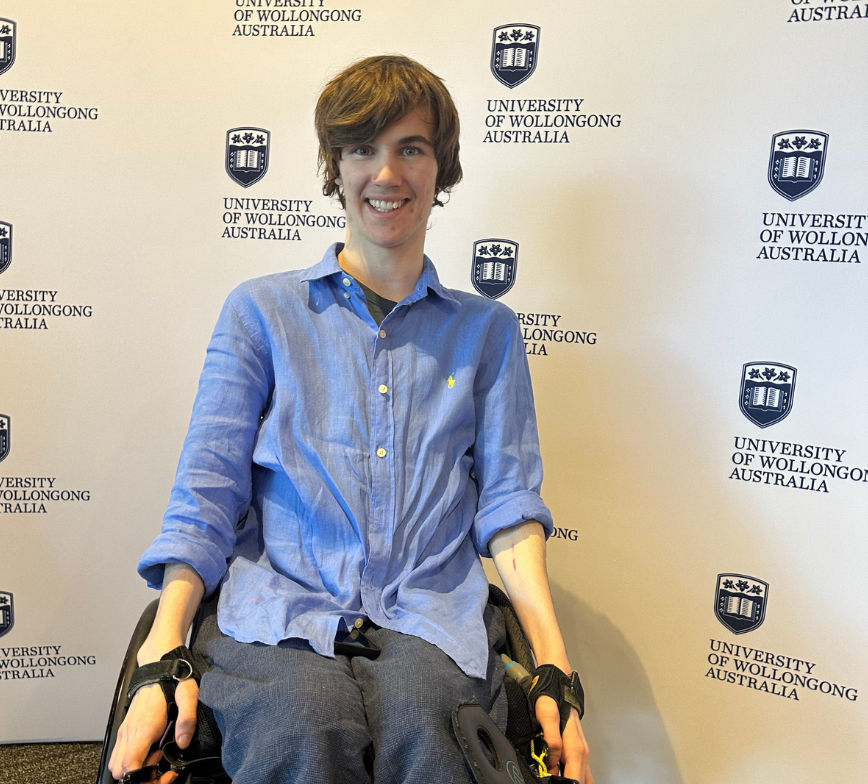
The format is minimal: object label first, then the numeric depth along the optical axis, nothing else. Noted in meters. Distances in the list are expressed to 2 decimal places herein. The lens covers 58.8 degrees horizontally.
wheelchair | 0.92
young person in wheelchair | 1.08
